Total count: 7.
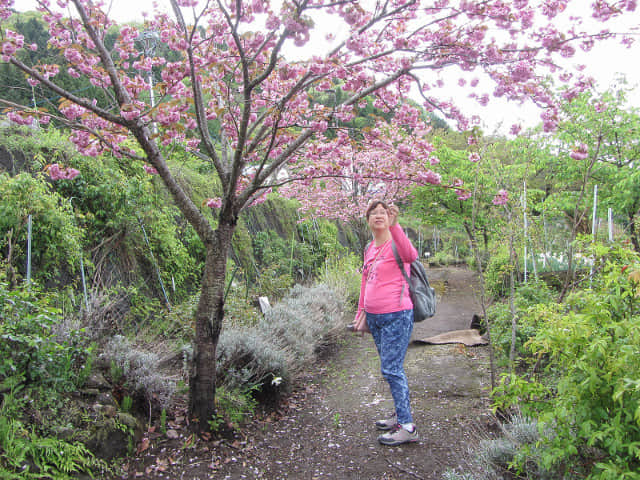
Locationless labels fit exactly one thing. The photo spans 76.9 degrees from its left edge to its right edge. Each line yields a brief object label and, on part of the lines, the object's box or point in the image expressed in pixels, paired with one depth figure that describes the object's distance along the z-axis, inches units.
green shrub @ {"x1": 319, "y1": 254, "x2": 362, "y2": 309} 302.8
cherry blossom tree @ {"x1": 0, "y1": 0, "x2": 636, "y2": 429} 96.7
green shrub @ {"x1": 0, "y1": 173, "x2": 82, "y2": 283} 128.4
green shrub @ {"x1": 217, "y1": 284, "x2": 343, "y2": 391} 136.1
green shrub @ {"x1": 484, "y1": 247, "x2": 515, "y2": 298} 304.5
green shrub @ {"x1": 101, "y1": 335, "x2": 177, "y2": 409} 113.4
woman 111.3
